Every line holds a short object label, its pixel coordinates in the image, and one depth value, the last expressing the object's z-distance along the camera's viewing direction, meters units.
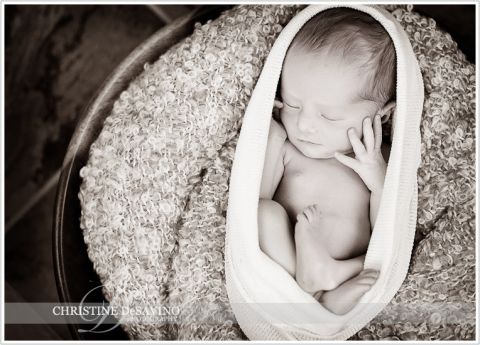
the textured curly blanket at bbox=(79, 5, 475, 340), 0.98
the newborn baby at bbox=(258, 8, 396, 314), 0.93
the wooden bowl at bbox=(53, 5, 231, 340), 1.05
